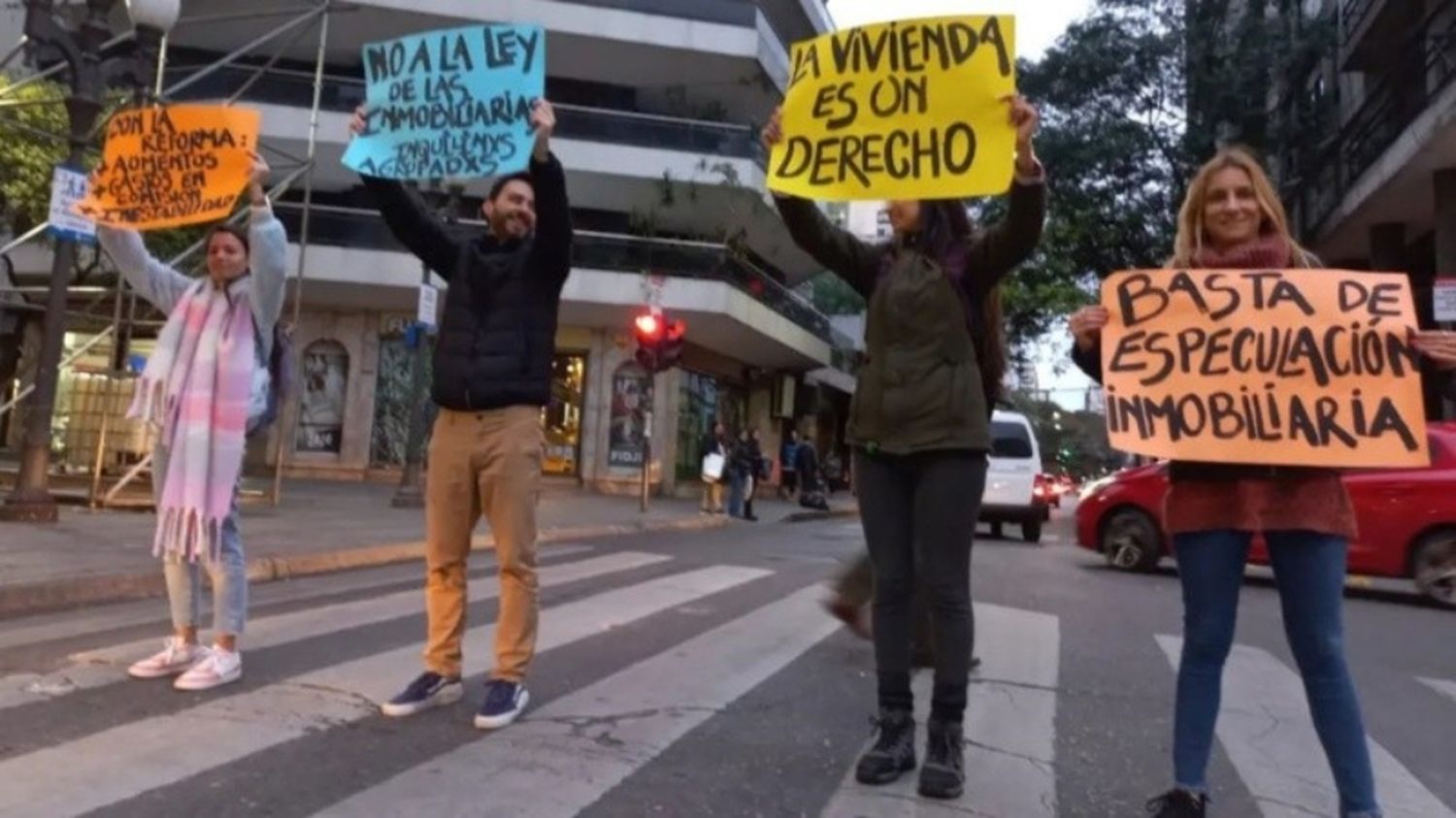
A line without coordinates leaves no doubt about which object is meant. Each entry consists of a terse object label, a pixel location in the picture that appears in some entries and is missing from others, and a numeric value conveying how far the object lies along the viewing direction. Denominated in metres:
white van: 17.73
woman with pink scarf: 4.36
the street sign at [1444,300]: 13.32
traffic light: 17.88
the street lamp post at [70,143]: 10.04
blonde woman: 2.99
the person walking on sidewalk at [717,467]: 20.17
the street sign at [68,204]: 9.71
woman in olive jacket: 3.41
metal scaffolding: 12.17
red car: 10.26
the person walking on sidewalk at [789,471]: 28.20
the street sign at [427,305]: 15.48
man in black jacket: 4.00
